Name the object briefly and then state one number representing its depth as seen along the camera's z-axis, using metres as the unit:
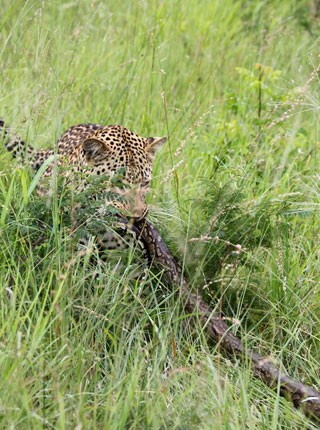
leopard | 8.14
